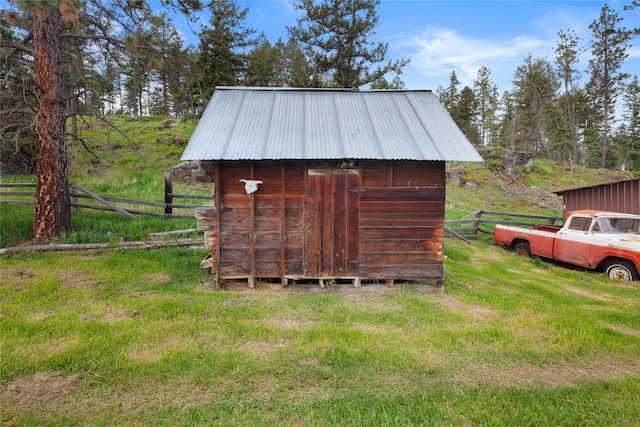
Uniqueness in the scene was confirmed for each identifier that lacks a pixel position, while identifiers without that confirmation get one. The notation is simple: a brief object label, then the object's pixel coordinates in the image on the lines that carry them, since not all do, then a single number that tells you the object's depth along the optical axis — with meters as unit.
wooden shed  7.22
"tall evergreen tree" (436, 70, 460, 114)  45.92
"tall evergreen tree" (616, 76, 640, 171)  40.84
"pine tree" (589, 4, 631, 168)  30.12
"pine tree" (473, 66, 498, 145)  44.06
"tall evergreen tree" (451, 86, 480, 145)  39.03
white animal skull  7.09
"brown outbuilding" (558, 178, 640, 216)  11.46
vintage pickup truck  8.56
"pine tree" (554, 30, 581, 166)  35.09
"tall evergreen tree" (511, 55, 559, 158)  38.66
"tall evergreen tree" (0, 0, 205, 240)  8.49
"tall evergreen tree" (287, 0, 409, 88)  20.66
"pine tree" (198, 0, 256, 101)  22.48
